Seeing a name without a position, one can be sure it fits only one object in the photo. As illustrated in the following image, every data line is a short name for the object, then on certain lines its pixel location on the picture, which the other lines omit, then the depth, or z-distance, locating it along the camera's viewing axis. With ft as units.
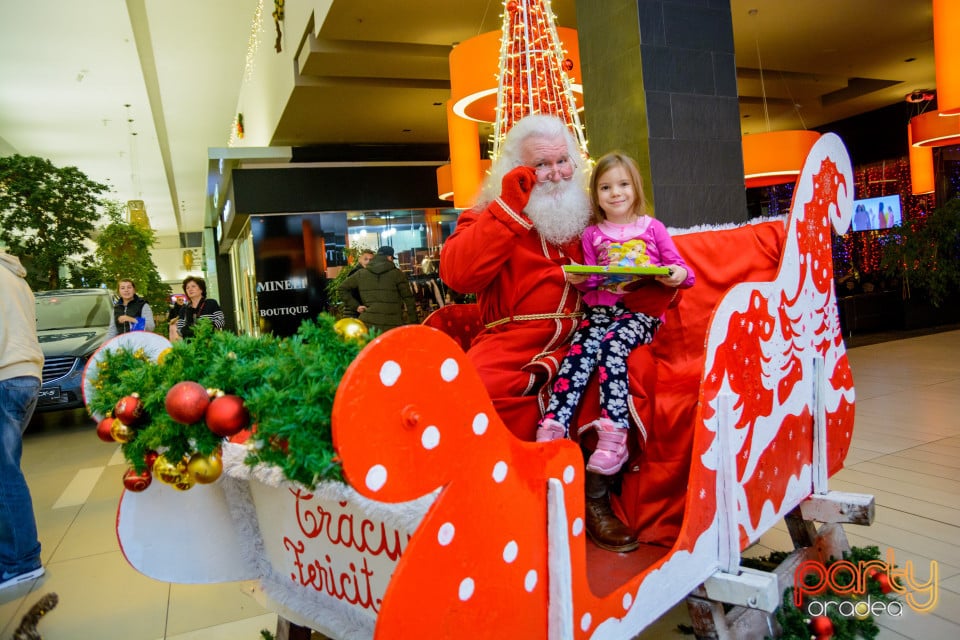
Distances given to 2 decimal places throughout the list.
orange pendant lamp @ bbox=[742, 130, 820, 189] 23.99
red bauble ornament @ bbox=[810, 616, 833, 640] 5.69
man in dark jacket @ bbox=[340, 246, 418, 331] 21.48
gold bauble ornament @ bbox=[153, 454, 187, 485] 3.46
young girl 5.12
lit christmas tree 9.16
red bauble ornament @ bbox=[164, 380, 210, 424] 3.06
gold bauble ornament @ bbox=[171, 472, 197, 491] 3.47
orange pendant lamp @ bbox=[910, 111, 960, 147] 23.43
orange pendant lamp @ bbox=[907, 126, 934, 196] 30.73
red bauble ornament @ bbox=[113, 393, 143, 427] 3.53
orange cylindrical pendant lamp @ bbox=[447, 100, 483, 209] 20.63
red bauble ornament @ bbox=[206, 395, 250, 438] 3.00
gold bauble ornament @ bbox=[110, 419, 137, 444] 3.60
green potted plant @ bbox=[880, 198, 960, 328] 29.55
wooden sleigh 2.85
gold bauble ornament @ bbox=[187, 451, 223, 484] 3.38
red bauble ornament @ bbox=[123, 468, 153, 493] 3.75
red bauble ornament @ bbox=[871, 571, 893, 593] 6.52
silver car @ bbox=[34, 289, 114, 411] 20.18
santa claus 5.47
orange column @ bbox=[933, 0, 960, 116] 15.03
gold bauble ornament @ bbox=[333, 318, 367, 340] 3.20
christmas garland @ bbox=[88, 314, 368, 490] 2.79
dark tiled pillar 11.14
